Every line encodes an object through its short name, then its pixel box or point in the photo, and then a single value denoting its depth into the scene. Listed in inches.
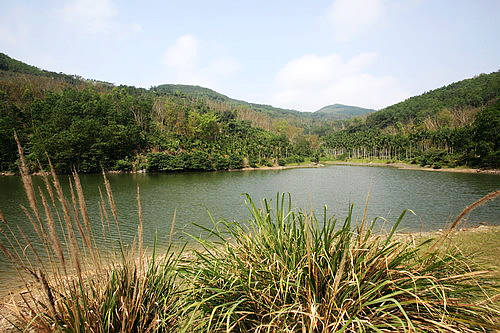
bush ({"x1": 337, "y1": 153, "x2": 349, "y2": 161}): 3750.0
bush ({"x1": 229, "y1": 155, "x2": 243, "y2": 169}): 2364.2
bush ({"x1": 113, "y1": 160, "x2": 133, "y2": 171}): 2069.4
